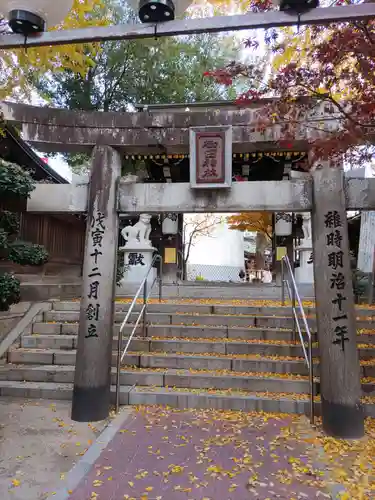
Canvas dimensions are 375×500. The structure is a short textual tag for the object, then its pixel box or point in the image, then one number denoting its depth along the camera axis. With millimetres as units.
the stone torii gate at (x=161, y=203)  4961
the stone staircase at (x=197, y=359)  5613
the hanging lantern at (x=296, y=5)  2074
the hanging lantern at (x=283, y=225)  13578
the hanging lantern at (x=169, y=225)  13766
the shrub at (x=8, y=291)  5527
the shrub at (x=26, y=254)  6094
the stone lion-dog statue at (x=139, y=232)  12648
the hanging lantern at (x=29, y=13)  2252
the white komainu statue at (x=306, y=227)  12711
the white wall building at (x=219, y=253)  26031
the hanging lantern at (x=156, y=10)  2176
